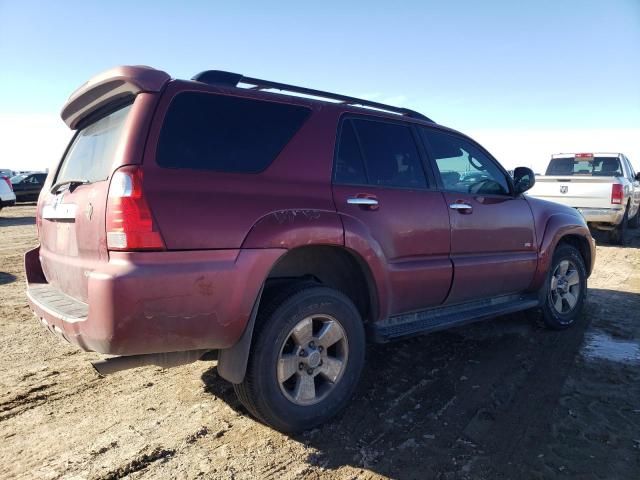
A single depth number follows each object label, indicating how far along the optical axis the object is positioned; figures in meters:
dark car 22.45
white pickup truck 9.94
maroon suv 2.29
